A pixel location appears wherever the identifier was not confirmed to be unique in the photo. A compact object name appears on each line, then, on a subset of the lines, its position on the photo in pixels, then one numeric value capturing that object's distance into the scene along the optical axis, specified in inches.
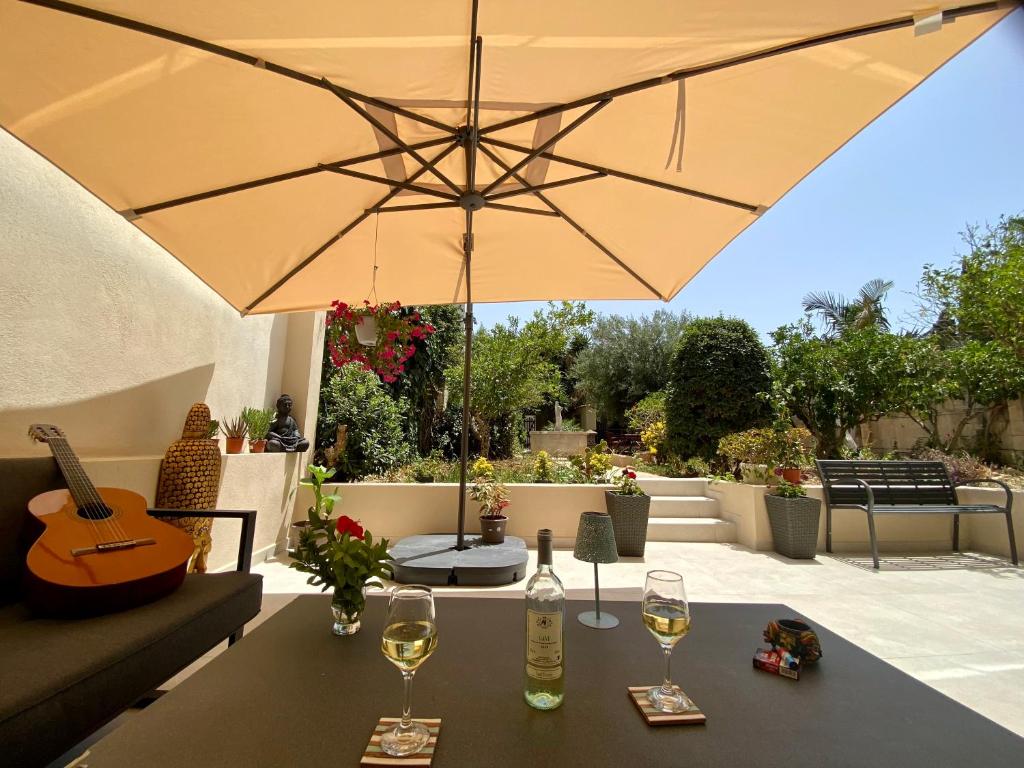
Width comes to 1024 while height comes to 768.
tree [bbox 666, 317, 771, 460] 267.7
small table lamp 54.6
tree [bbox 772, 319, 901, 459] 246.7
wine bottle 33.0
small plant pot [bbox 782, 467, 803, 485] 189.0
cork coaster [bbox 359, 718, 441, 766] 27.5
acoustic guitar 54.6
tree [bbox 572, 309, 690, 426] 523.5
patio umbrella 56.5
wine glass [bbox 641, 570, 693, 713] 34.9
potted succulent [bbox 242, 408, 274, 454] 159.2
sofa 39.4
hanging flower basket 128.0
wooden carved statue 111.6
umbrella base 123.7
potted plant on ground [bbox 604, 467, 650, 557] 167.3
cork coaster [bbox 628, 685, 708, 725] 32.4
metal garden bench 177.6
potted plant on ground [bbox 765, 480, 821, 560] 167.6
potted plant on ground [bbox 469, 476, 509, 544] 155.3
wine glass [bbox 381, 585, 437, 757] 29.3
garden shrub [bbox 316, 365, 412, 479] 212.1
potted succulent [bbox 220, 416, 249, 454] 149.7
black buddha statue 170.1
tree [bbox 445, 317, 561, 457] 333.7
